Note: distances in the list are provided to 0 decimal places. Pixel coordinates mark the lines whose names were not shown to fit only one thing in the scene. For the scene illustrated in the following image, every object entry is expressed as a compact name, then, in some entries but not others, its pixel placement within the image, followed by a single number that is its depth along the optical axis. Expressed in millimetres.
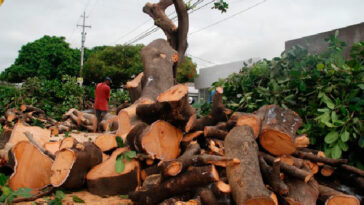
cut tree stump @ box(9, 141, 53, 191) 2605
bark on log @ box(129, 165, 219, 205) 2086
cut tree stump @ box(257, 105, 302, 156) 2384
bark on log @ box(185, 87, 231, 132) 2859
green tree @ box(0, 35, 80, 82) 25281
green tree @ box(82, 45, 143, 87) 21906
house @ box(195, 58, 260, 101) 10391
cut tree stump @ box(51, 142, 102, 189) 2514
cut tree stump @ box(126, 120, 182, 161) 2520
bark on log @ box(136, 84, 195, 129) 2578
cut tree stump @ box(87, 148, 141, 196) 2598
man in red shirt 7340
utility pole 28819
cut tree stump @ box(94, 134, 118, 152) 3125
